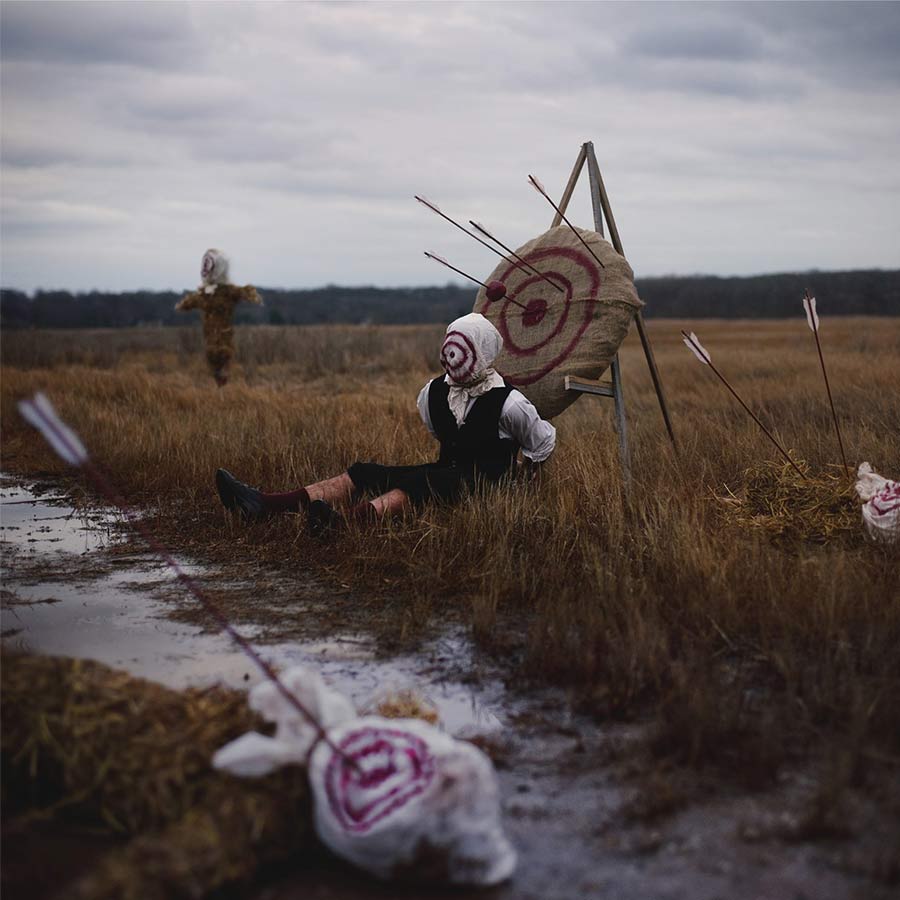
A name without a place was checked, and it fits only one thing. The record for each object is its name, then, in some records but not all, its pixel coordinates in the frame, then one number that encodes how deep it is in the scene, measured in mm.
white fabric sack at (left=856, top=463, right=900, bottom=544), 4555
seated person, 5348
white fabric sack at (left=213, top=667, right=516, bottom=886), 2291
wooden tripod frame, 5715
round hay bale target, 5637
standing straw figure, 12391
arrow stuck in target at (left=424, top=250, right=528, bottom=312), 5973
